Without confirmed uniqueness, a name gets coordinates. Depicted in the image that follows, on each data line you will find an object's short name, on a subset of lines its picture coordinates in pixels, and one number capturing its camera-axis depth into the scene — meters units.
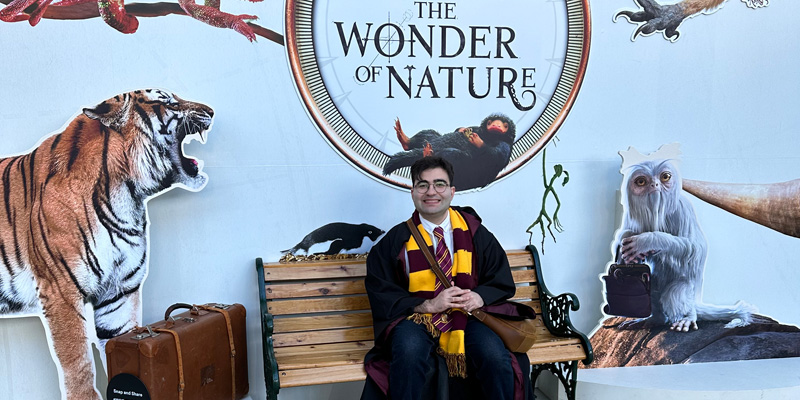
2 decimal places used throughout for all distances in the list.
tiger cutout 3.26
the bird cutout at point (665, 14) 3.85
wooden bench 3.39
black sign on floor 2.93
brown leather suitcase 2.92
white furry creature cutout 3.84
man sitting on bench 3.05
